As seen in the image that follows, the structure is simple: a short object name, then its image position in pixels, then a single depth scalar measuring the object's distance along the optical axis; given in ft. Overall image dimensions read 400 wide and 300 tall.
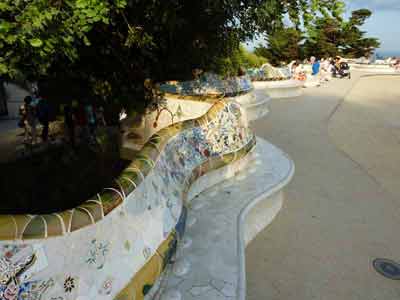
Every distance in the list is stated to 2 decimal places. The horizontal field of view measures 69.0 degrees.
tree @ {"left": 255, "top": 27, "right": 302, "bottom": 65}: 139.44
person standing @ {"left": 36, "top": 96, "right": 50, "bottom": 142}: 23.58
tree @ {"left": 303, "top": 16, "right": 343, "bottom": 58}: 132.36
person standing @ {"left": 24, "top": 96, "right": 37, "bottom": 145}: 25.31
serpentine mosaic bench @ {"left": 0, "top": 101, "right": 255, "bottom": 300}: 4.97
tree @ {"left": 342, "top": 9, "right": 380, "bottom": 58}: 139.23
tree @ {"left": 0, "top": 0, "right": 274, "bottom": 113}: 6.73
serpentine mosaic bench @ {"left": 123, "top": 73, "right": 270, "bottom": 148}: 17.25
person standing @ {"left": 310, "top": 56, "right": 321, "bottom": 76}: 67.21
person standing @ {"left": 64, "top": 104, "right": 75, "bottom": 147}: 19.42
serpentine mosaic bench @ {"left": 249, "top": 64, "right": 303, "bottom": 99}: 51.88
